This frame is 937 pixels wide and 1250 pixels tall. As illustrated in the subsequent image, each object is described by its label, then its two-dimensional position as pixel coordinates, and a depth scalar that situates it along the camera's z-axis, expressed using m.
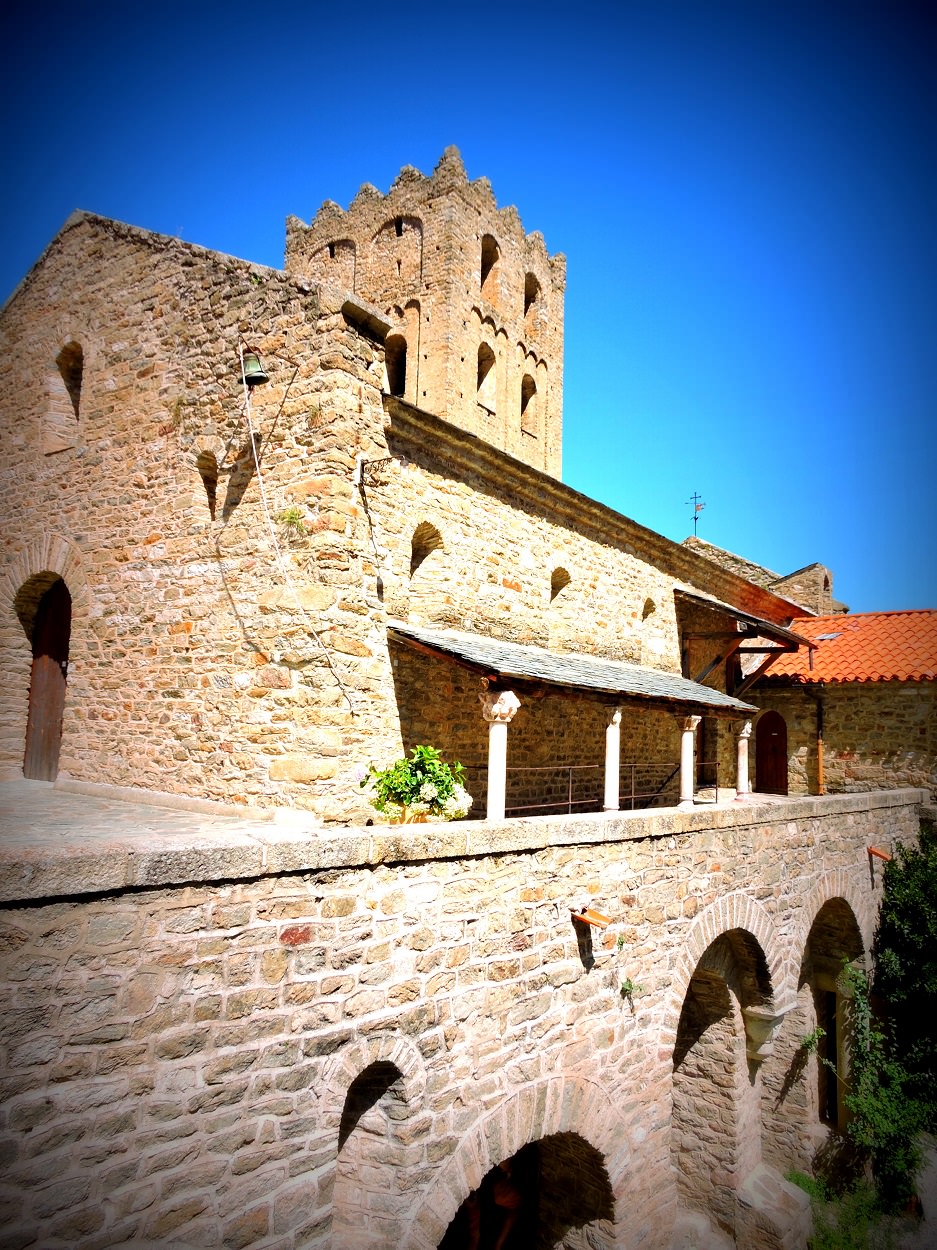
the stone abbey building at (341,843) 4.29
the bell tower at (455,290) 20.89
